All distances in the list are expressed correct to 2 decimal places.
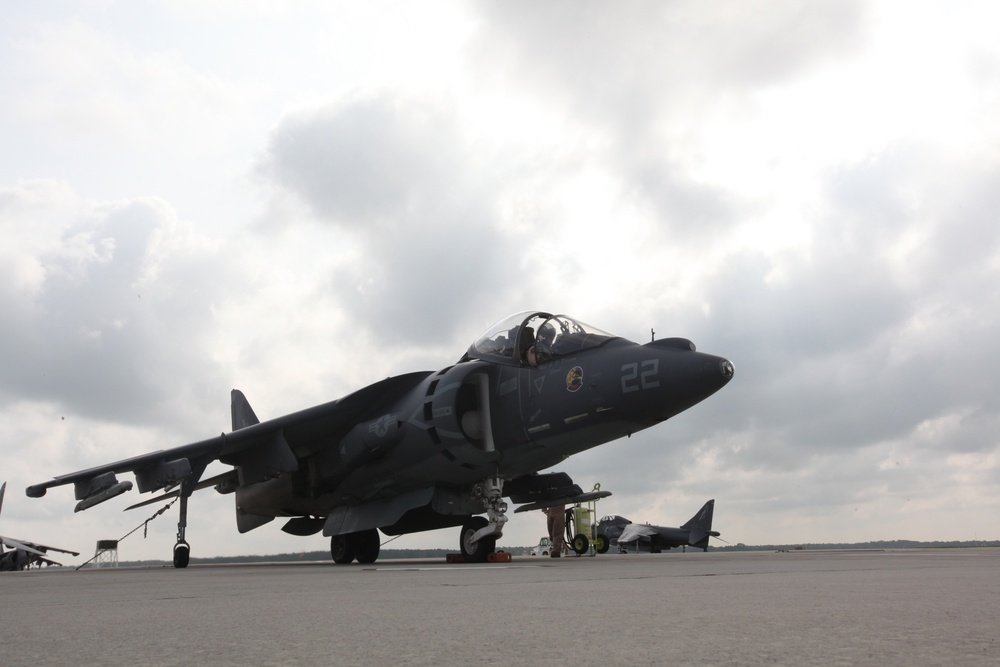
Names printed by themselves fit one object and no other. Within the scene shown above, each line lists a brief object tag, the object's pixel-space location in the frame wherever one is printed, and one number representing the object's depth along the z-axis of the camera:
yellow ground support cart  20.12
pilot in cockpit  12.74
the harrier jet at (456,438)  11.53
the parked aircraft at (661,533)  31.64
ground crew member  20.09
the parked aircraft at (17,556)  30.12
